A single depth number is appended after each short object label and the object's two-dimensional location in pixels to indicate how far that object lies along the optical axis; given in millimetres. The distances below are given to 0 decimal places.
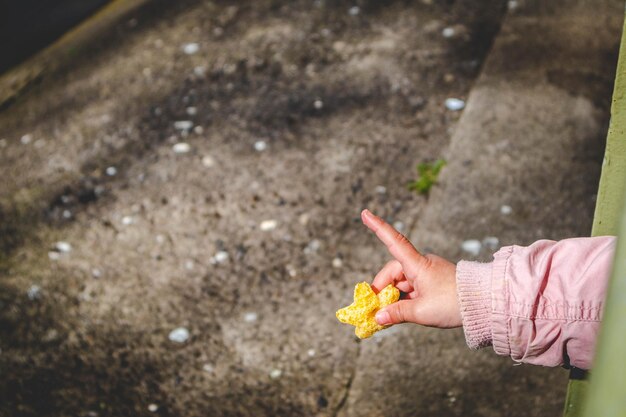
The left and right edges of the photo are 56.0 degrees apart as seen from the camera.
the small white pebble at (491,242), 2768
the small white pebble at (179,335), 2617
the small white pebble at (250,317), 2680
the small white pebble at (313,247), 2920
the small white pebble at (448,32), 3984
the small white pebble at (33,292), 2828
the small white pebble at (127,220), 3172
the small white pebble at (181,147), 3516
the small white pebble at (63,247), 3057
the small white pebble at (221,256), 2939
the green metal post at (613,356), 483
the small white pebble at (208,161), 3406
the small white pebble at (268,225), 3041
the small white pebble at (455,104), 3514
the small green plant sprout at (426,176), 3104
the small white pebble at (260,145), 3456
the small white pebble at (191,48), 4234
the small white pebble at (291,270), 2838
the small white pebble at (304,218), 3041
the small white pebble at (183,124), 3652
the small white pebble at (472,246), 2764
